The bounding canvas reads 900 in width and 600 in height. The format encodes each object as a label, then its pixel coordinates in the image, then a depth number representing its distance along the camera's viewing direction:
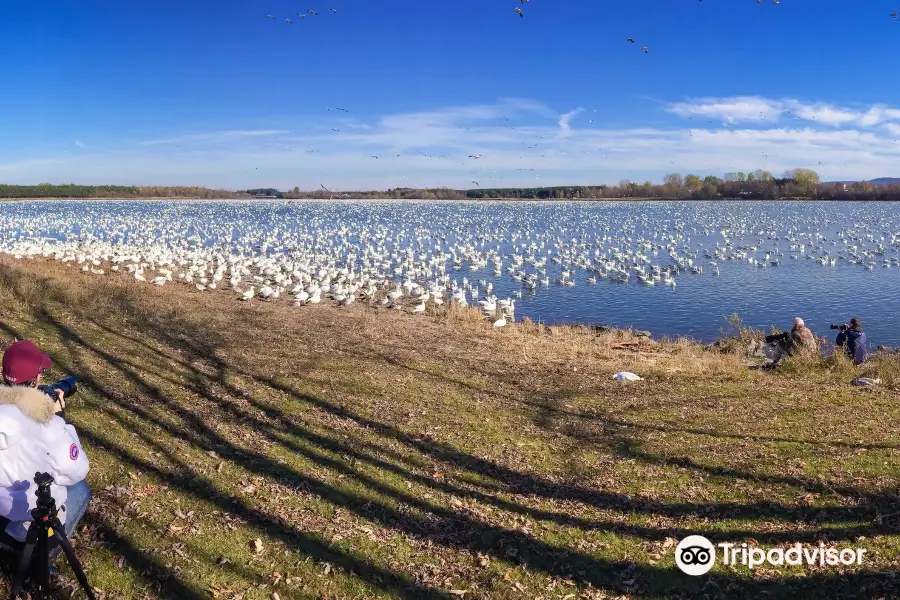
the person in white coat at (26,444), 4.93
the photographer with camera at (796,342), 15.77
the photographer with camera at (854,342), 15.84
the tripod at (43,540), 4.82
